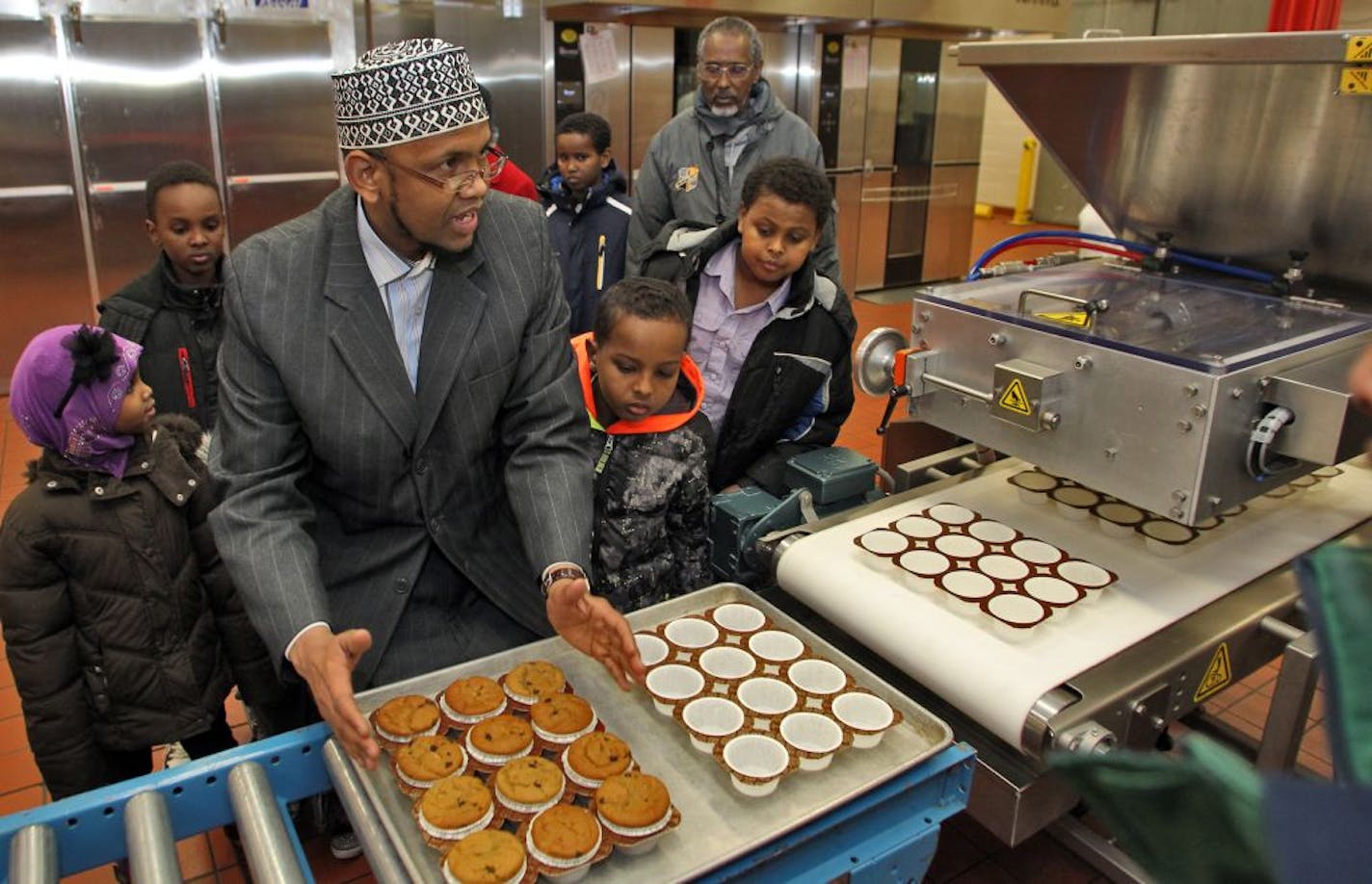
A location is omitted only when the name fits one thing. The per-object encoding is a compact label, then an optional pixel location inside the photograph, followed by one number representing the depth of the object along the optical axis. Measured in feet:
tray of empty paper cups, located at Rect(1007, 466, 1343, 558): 5.31
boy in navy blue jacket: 11.57
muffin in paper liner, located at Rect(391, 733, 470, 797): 3.69
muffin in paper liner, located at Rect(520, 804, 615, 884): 3.32
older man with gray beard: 10.39
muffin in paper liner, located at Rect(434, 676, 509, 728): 4.10
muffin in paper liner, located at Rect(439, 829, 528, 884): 3.25
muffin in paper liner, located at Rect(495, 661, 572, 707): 4.21
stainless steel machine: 4.20
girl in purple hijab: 5.69
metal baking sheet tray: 3.44
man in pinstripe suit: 4.41
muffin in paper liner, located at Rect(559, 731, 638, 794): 3.77
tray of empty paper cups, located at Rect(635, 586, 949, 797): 3.88
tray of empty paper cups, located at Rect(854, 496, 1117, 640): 4.59
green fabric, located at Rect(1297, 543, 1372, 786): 1.74
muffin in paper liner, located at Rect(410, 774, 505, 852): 3.44
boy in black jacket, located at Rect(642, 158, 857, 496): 6.99
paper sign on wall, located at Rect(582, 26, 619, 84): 19.02
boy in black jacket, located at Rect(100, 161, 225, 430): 7.89
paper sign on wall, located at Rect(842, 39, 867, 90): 22.48
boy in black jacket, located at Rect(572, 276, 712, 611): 6.09
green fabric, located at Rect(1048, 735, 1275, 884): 1.86
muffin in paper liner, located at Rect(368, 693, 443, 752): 3.90
